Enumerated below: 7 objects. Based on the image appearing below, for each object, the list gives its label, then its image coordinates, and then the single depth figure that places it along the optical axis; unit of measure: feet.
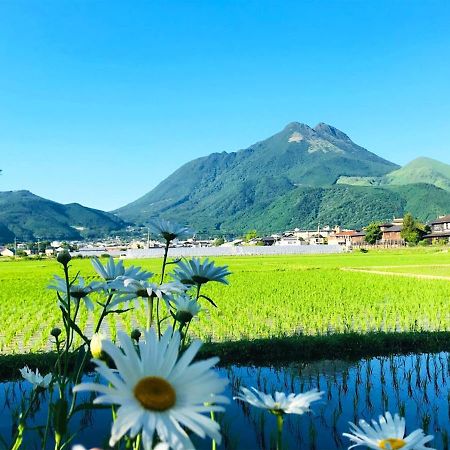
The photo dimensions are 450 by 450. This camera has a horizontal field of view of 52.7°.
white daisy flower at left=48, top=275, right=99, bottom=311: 1.77
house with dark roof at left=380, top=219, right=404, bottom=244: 224.97
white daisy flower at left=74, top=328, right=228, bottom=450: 0.74
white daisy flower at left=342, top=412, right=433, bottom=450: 1.02
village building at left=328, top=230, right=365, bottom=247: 268.37
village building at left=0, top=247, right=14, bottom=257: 253.41
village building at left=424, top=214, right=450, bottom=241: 195.15
